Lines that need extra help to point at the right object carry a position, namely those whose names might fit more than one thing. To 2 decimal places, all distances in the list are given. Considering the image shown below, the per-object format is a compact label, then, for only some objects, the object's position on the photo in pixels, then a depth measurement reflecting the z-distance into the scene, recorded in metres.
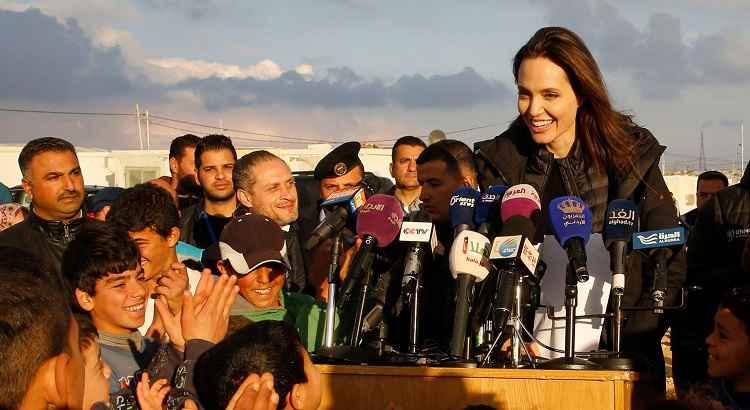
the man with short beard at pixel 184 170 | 8.63
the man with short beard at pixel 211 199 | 7.30
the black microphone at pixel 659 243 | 4.51
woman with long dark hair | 4.82
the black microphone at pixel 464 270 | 4.40
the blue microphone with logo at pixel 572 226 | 4.41
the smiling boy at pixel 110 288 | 4.83
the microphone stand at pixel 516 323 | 4.31
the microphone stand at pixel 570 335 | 4.21
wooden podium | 4.06
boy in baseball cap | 5.29
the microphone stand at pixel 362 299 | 4.82
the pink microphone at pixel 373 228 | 4.91
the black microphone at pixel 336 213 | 5.41
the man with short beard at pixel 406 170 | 8.36
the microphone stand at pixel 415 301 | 4.65
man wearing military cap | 7.32
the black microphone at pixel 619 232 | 4.47
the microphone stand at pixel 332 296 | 4.83
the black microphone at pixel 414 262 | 4.70
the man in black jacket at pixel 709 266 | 4.84
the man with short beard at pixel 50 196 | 6.24
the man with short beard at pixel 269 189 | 6.66
